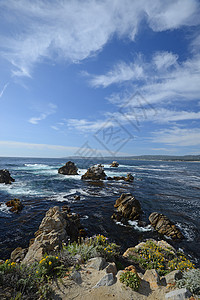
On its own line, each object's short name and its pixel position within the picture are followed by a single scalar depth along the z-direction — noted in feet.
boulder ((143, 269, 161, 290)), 14.74
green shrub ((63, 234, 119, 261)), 18.74
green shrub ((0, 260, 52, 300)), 12.26
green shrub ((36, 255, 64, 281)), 14.83
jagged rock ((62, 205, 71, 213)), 49.93
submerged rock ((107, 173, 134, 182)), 116.76
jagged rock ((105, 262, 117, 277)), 15.96
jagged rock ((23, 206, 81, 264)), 22.26
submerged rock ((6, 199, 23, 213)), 48.48
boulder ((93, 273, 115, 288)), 14.20
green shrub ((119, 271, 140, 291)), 13.96
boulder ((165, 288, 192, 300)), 12.39
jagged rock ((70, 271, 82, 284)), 14.60
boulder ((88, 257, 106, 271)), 16.46
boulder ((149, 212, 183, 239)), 36.36
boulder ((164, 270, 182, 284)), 15.27
